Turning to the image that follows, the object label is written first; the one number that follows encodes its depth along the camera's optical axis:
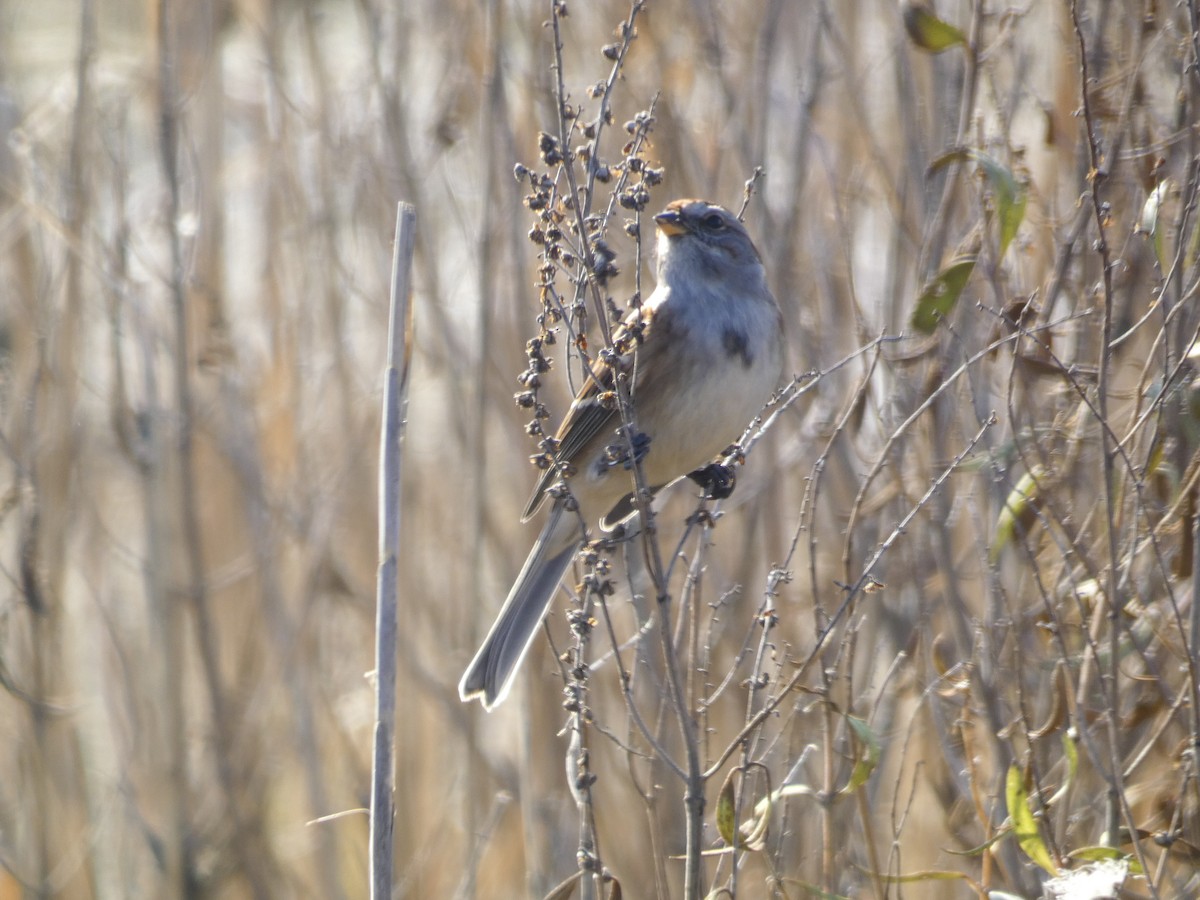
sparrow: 6.68
